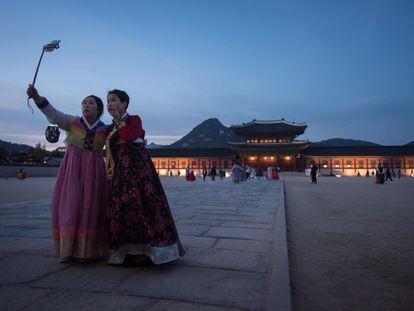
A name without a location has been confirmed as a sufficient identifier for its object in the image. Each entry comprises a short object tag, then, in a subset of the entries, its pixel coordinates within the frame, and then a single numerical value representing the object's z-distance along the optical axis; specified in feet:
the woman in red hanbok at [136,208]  8.73
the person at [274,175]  92.67
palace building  139.64
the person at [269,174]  92.94
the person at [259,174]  113.62
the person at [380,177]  71.88
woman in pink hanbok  9.01
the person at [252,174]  112.59
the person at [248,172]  100.92
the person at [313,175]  72.74
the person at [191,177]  83.92
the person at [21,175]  89.81
